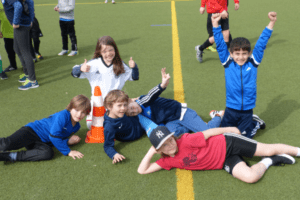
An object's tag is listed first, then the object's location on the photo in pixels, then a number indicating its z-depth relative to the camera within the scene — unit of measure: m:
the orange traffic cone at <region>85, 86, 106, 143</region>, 3.85
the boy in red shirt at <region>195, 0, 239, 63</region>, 5.96
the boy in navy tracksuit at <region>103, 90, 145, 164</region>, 3.39
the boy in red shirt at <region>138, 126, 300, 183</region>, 2.99
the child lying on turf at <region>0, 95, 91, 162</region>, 3.42
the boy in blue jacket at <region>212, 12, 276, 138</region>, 3.39
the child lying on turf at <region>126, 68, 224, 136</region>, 3.75
